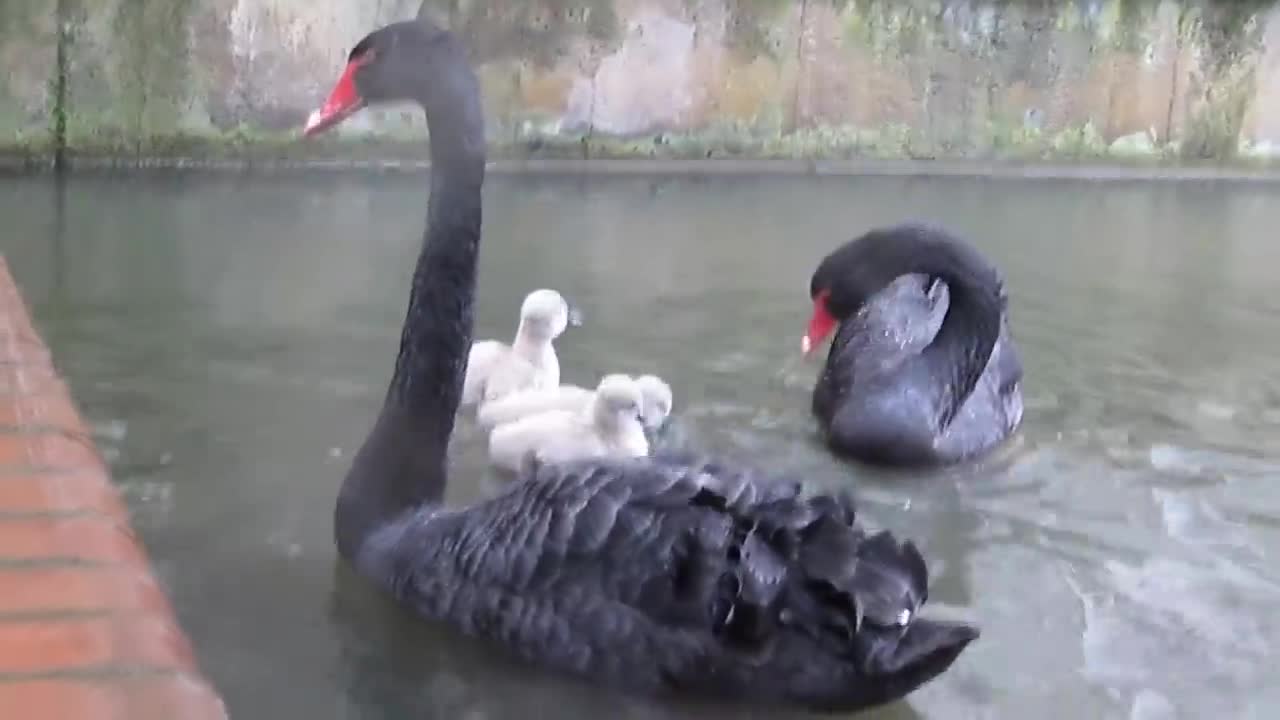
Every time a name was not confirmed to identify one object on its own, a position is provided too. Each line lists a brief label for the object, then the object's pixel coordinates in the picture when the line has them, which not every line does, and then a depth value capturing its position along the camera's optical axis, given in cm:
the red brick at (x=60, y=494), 100
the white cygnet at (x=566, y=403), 248
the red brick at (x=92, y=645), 79
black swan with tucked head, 255
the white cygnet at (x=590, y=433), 226
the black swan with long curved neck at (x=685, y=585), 155
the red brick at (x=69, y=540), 93
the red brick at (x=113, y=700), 73
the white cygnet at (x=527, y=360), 266
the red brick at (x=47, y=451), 109
